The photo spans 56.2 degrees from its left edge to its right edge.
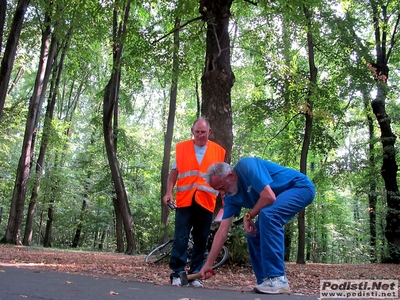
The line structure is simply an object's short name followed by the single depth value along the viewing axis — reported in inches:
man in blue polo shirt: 130.0
